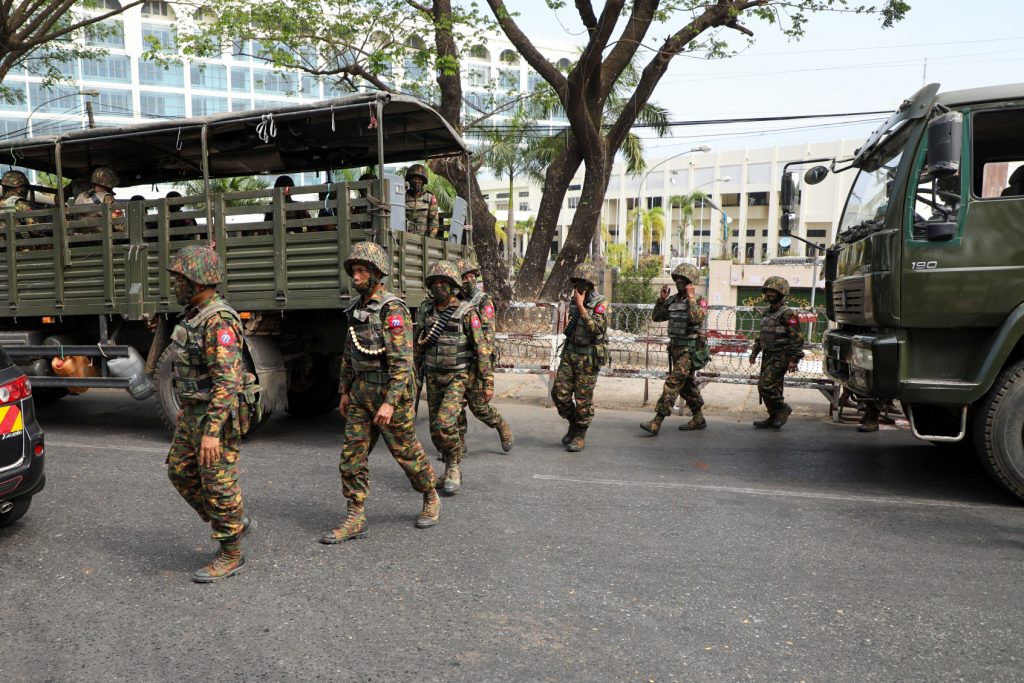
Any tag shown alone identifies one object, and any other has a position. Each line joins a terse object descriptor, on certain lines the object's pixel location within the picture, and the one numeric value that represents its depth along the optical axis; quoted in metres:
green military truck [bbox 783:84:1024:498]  4.64
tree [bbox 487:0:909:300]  11.12
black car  3.81
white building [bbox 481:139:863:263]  58.16
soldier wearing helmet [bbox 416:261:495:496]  5.02
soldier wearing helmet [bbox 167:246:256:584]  3.49
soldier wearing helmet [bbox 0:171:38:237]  7.53
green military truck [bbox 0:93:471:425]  6.15
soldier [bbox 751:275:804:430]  7.34
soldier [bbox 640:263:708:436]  7.17
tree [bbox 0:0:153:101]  10.27
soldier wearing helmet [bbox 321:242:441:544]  4.05
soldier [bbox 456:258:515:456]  5.35
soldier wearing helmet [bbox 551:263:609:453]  6.40
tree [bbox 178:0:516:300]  11.86
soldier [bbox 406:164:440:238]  7.30
